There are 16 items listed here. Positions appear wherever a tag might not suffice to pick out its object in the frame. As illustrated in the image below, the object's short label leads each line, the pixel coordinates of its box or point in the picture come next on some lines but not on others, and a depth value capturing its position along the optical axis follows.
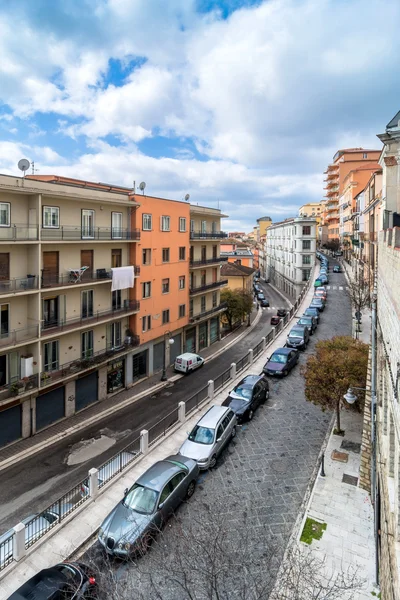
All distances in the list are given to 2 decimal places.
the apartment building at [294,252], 61.59
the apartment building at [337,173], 76.06
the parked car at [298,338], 28.48
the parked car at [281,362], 23.25
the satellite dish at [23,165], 18.36
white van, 29.25
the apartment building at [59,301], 18.53
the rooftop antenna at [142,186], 27.05
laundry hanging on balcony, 24.17
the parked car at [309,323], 32.62
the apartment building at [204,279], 35.22
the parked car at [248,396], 17.62
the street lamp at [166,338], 29.24
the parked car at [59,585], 8.09
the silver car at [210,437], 13.74
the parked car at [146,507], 9.59
